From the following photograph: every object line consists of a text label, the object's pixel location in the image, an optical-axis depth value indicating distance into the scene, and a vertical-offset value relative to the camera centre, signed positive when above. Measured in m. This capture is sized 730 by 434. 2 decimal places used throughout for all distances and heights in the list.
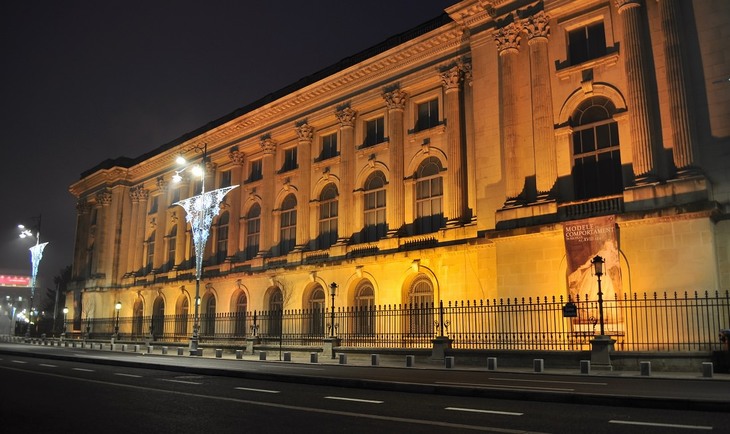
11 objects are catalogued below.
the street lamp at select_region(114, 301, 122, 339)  45.12 +0.17
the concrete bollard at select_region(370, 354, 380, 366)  23.56 -1.14
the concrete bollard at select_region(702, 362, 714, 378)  15.98 -1.04
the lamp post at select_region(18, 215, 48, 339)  50.50 +6.56
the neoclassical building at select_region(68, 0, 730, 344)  22.70 +8.23
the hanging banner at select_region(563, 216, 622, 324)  22.80 +2.73
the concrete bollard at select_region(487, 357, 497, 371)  20.72 -1.15
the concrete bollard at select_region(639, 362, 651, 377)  17.02 -1.07
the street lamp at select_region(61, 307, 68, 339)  58.99 +1.44
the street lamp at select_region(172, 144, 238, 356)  30.36 +6.01
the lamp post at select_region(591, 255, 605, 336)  19.45 +1.98
